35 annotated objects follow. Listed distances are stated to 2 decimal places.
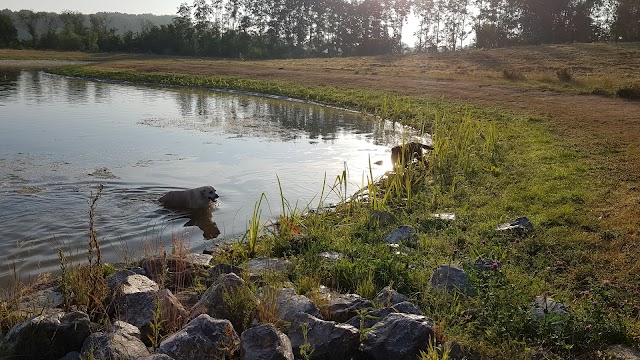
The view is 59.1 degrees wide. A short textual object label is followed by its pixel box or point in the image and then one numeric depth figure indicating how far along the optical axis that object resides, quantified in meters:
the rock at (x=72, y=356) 4.54
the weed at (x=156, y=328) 4.48
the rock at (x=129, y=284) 5.35
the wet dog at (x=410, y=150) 12.54
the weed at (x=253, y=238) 7.21
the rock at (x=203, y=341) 4.25
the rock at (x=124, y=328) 4.52
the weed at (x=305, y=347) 4.24
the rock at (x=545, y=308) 5.00
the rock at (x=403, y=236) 7.39
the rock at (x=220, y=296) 5.12
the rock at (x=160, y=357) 4.02
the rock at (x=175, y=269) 6.18
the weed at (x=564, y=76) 30.40
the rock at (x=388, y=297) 5.32
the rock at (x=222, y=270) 6.09
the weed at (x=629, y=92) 23.53
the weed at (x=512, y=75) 33.25
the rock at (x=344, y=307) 5.20
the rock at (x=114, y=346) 4.19
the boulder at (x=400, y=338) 4.48
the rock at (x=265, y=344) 4.21
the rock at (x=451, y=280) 5.58
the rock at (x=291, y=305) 4.98
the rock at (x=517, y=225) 7.59
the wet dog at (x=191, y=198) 9.64
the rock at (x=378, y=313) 5.00
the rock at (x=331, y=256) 6.68
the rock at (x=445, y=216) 8.45
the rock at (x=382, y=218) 8.20
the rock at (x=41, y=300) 5.42
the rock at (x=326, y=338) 4.53
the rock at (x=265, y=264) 6.35
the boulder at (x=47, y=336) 4.56
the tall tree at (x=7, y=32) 69.00
